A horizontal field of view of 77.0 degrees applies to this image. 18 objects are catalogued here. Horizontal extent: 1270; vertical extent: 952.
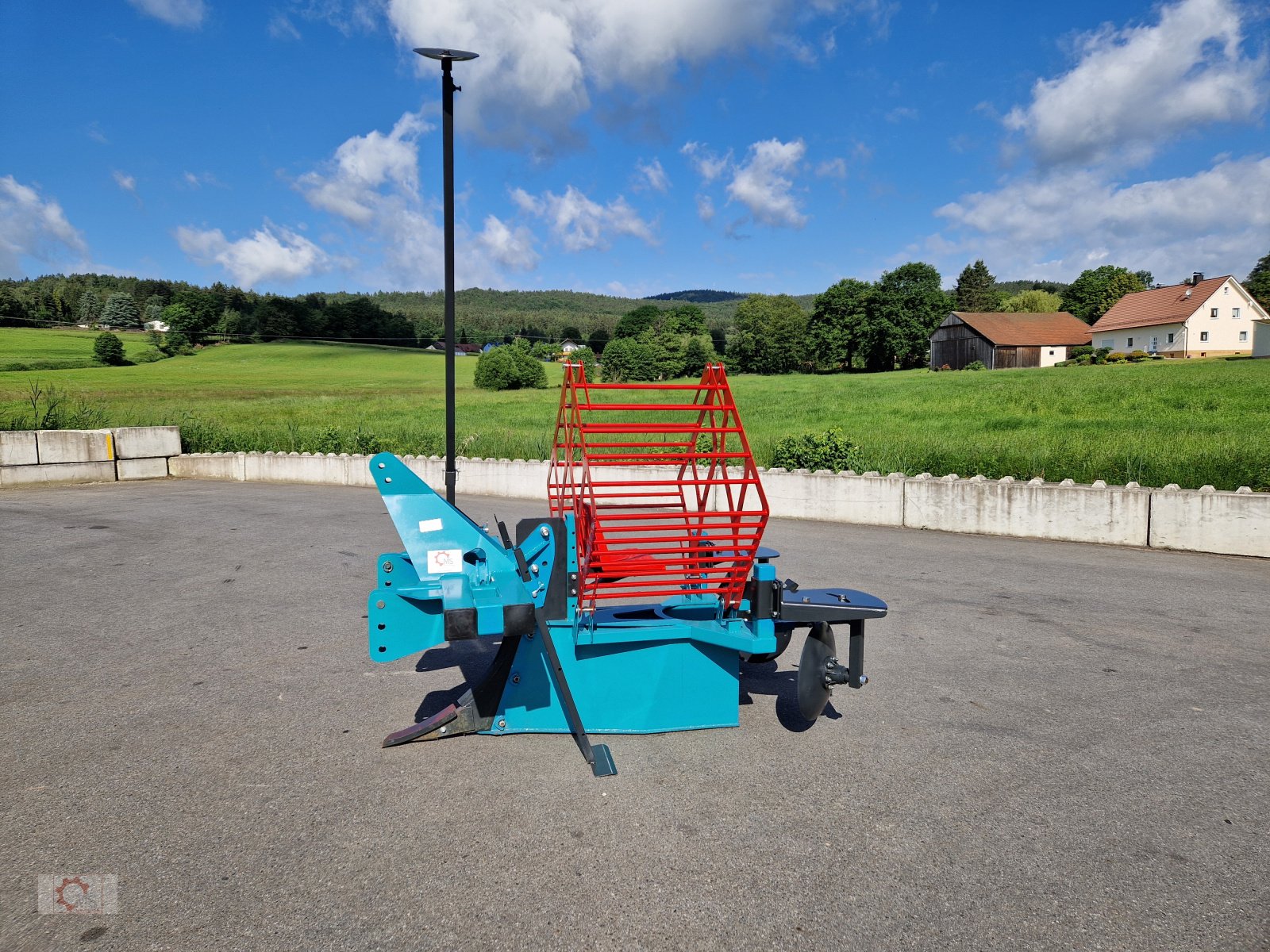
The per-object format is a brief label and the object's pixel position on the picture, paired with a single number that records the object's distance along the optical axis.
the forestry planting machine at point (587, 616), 4.11
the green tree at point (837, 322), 77.69
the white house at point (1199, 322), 60.03
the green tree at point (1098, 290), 93.12
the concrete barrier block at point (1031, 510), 10.00
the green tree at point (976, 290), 111.31
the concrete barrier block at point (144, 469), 17.58
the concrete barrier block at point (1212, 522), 9.30
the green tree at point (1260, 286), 82.94
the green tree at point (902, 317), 75.94
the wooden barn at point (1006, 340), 66.75
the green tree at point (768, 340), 90.31
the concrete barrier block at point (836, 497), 11.59
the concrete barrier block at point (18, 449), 16.16
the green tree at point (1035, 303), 103.00
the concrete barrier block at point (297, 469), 17.14
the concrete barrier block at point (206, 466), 18.16
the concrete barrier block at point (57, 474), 16.28
